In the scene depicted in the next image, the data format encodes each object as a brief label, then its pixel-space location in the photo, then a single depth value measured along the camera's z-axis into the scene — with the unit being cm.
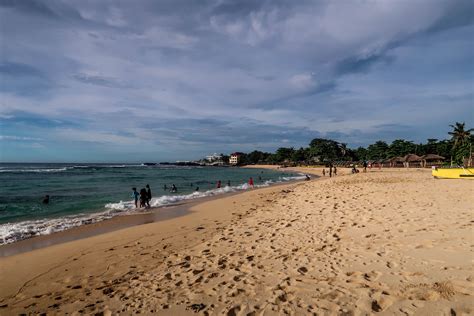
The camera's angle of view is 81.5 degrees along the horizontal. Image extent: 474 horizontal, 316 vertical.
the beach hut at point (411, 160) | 5022
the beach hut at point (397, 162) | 5404
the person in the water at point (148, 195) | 1594
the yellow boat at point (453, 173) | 2066
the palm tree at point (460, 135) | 4894
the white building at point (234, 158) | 16370
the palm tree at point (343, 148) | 11096
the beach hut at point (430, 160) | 4923
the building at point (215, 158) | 18462
